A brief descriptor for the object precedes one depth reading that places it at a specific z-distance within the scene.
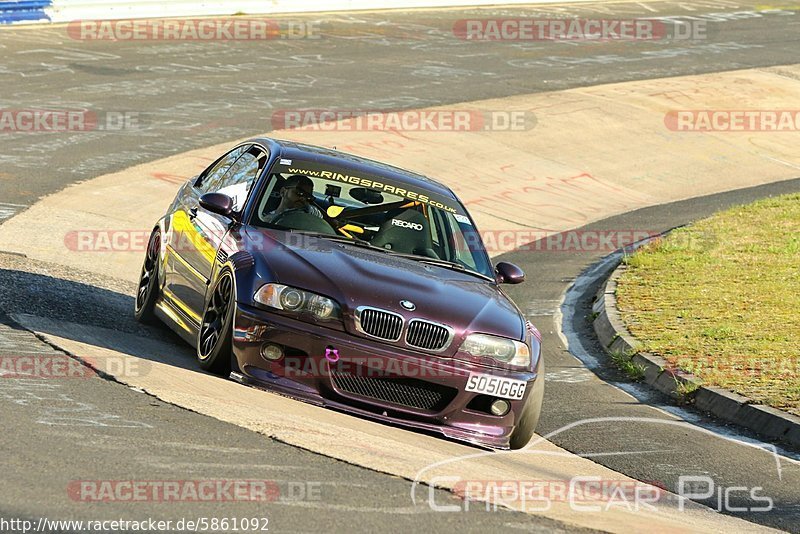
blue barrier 53.09
